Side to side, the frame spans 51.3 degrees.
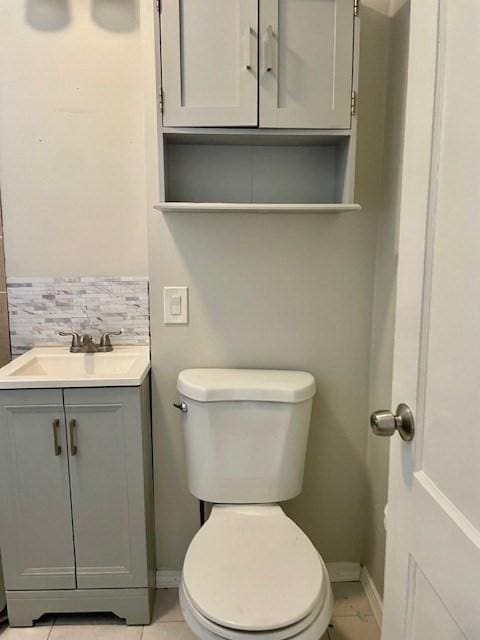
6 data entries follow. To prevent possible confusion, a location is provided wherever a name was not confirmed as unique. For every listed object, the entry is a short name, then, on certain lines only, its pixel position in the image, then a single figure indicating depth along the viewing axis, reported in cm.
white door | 65
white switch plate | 173
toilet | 128
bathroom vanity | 155
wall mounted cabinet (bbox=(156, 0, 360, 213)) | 138
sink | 171
